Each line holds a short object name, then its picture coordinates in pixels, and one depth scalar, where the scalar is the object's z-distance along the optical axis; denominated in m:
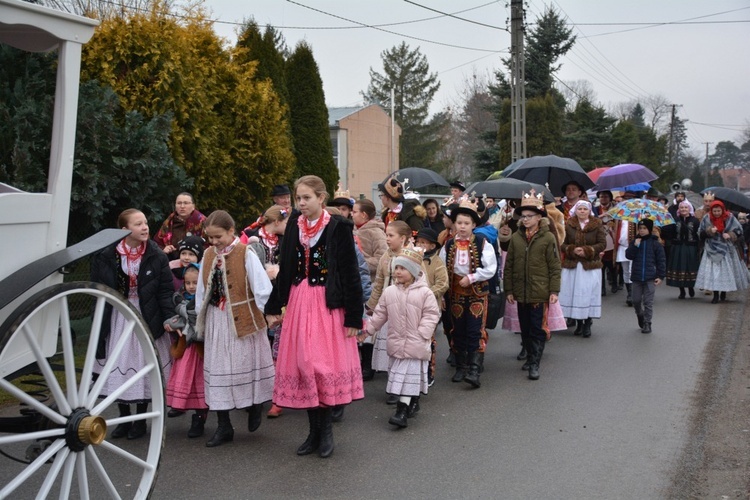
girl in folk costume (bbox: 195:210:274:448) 6.13
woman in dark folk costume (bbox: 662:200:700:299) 15.04
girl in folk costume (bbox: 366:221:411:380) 7.60
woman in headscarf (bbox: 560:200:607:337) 10.95
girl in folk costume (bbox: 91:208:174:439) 6.23
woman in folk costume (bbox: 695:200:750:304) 14.43
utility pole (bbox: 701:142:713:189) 99.94
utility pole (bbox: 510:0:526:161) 24.66
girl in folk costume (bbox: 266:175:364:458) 5.79
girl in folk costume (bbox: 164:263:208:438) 6.32
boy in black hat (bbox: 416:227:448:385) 7.86
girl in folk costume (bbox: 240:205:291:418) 7.81
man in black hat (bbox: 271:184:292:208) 9.51
